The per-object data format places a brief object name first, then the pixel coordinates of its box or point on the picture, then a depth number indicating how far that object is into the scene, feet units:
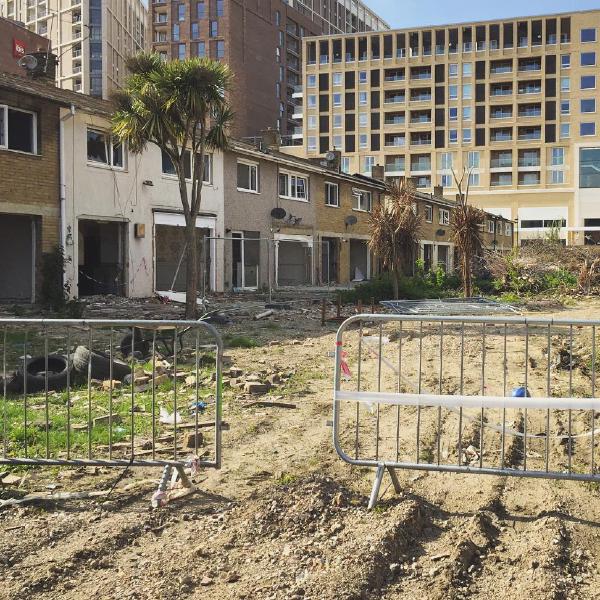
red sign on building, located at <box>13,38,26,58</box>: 118.83
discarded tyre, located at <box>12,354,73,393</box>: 27.63
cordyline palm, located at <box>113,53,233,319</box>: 52.37
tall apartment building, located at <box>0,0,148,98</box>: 296.10
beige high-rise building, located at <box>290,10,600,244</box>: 255.50
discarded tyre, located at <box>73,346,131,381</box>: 29.61
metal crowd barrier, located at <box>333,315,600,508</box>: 16.20
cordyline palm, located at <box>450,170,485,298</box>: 77.41
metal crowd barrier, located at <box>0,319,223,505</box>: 17.60
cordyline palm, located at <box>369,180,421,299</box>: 74.64
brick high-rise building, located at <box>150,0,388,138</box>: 272.31
